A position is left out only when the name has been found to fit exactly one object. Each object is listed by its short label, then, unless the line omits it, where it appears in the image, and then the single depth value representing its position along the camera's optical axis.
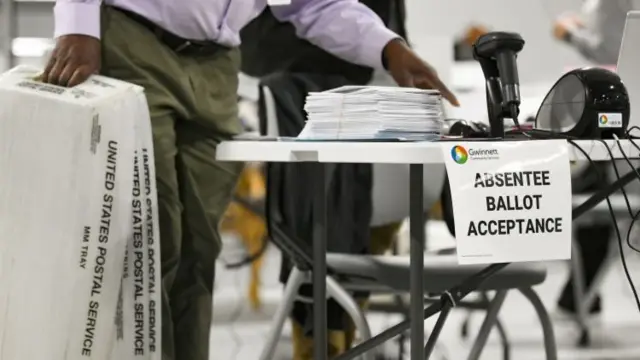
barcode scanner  6.36
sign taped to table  6.08
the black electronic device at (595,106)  6.32
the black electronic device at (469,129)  6.50
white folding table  6.16
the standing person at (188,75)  6.65
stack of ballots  6.34
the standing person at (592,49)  7.58
